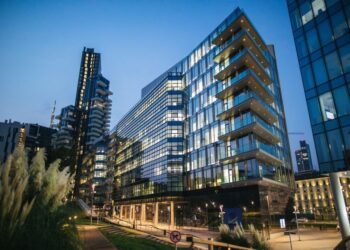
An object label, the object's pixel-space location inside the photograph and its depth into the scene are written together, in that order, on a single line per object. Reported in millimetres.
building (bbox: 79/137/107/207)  94875
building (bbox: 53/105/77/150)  119950
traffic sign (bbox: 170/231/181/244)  9983
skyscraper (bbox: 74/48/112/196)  118438
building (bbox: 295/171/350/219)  96250
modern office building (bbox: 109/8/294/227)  32469
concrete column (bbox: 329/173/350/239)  18484
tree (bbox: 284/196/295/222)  38906
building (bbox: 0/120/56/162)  83250
